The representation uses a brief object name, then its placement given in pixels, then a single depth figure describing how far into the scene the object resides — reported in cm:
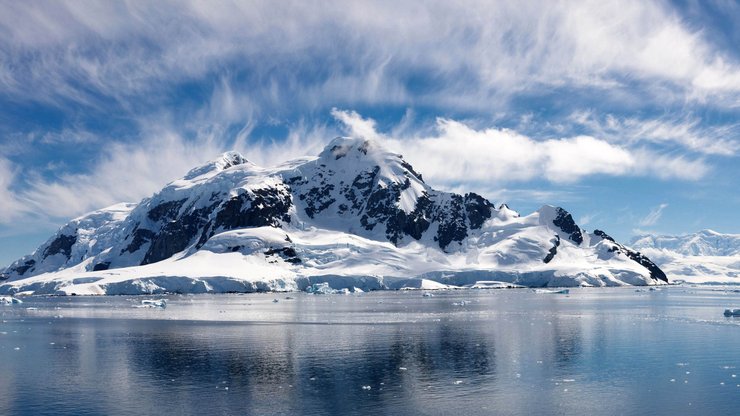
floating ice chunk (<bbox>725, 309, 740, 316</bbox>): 8361
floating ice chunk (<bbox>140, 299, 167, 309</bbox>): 12438
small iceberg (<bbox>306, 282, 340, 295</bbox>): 19668
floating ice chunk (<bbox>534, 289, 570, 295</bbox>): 16566
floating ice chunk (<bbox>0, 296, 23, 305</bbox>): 15998
